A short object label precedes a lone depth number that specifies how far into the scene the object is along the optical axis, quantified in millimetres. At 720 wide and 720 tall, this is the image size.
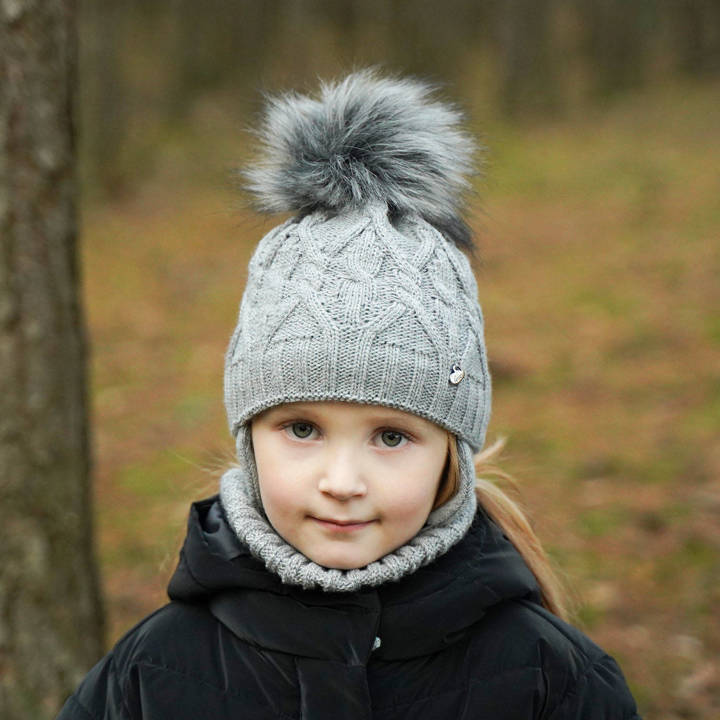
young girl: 1019
